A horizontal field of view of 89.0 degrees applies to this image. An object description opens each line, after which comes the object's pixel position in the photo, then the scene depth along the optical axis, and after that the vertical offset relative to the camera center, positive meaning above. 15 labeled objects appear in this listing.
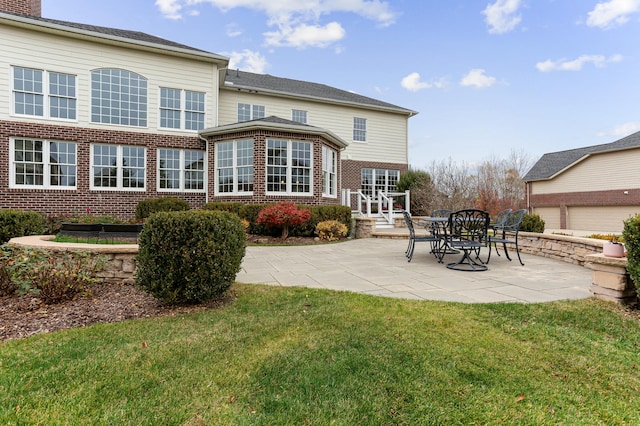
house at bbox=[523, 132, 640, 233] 19.11 +1.57
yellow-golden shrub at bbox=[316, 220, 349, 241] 10.77 -0.64
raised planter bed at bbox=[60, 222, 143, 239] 6.29 -0.39
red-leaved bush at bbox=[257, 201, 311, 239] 10.05 -0.16
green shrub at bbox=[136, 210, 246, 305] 3.53 -0.50
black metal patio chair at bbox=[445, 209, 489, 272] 5.80 -0.41
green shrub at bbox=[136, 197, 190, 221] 12.30 +0.19
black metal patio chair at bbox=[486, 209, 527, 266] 6.28 -0.24
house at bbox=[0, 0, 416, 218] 11.62 +2.99
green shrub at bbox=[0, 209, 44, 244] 7.33 -0.31
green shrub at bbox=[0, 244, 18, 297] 4.07 -0.84
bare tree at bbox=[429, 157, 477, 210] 17.05 +1.48
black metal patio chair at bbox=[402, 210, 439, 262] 6.57 -0.55
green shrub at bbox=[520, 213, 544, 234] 8.99 -0.35
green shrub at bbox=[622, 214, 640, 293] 3.39 -0.38
